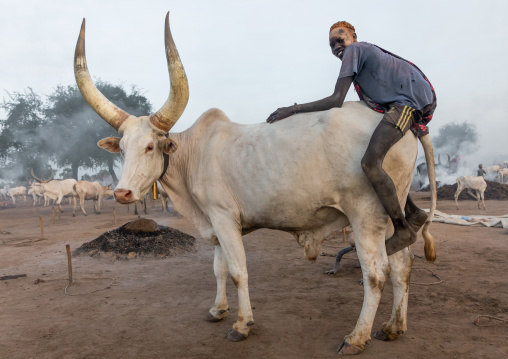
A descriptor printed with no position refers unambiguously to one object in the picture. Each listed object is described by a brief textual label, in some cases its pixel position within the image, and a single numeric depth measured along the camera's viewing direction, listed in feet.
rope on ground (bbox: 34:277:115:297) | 18.01
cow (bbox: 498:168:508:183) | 100.73
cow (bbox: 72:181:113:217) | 64.23
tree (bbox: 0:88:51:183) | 103.71
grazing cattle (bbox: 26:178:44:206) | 83.92
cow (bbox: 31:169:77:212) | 65.31
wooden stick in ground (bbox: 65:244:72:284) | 18.60
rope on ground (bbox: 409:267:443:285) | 16.92
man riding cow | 9.81
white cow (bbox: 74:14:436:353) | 10.44
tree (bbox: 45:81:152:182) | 106.52
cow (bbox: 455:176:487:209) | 51.65
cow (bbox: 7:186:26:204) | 108.47
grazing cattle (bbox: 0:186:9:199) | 127.65
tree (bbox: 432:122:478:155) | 207.19
